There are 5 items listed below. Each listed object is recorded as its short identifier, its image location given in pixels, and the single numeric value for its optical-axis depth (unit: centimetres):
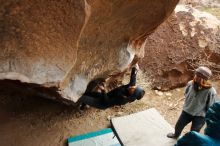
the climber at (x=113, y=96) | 219
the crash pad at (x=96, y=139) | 241
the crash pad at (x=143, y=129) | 243
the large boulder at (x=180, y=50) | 305
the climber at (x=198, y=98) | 200
